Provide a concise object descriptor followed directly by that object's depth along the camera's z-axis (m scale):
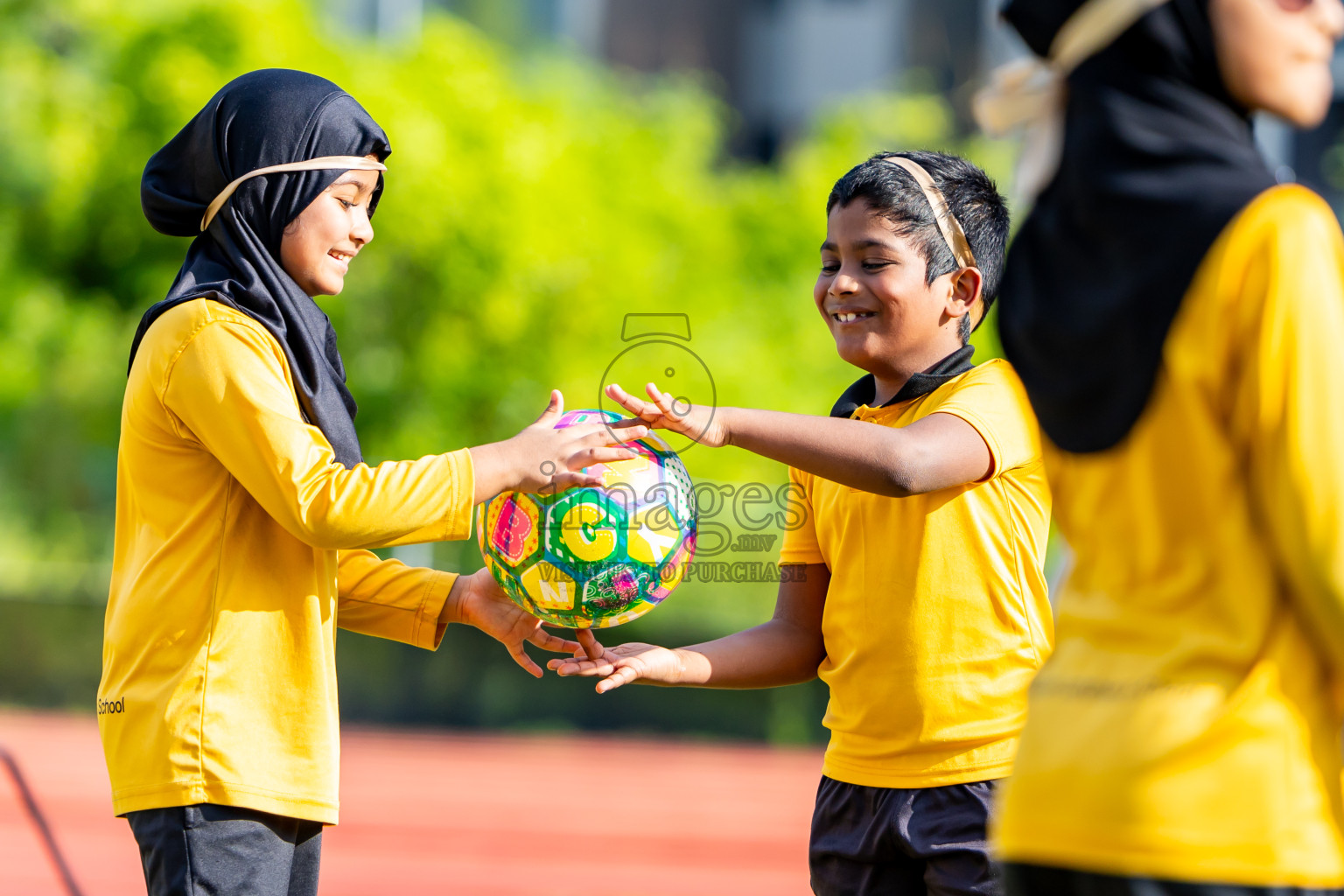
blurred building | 57.12
